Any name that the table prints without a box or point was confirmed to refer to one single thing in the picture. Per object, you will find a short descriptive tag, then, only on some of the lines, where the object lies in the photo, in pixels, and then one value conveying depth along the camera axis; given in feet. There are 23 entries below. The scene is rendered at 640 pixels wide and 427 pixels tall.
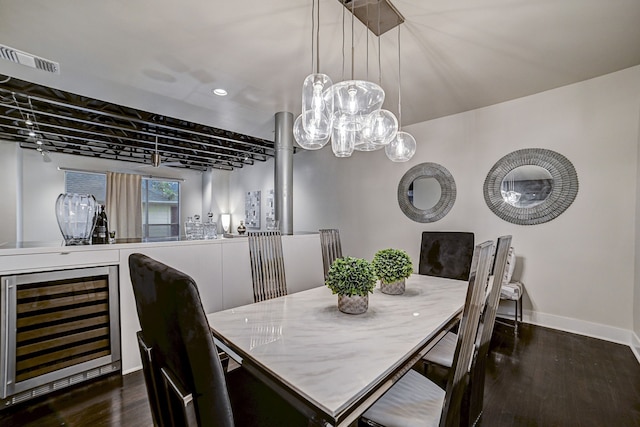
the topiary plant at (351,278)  4.50
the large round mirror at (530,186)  9.69
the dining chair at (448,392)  3.08
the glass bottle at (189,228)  9.20
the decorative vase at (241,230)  10.22
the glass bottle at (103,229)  7.39
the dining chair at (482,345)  4.00
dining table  2.54
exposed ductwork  10.97
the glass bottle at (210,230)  9.32
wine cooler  5.70
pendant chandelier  5.49
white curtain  21.26
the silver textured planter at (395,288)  5.92
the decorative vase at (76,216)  6.80
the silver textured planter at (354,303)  4.60
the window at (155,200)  21.13
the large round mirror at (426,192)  12.47
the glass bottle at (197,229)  9.21
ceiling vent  6.69
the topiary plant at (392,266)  5.64
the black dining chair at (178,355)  2.08
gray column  12.56
